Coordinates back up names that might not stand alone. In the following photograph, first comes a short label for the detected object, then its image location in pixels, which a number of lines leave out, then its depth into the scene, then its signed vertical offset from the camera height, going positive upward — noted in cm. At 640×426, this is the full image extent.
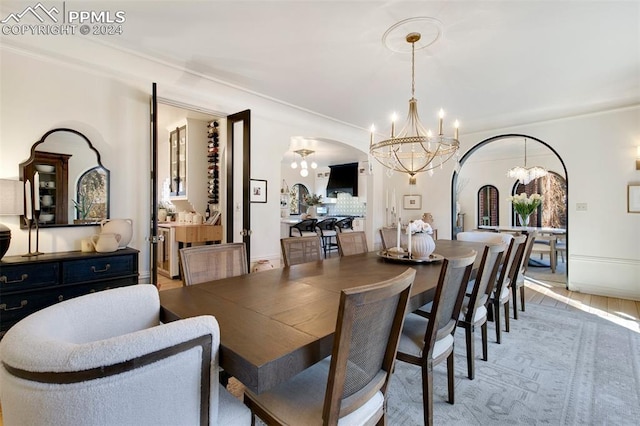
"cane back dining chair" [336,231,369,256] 312 -35
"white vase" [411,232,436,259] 252 -30
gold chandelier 253 +63
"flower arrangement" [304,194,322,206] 986 +38
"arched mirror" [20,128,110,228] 242 +29
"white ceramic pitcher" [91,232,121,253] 248 -25
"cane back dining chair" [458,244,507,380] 197 -65
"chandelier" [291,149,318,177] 719 +145
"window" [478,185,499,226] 889 +15
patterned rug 178 -123
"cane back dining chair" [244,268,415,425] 96 -61
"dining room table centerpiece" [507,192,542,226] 614 +14
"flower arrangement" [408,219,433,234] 273 -15
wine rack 457 +76
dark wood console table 204 -50
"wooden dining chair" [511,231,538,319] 317 -74
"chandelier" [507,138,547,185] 675 +87
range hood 988 +111
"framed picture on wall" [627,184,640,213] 390 +17
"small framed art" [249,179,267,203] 396 +28
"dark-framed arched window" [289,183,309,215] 1087 +51
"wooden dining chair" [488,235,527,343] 258 -64
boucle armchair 61 -37
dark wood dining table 95 -46
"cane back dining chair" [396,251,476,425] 153 -72
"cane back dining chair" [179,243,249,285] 191 -35
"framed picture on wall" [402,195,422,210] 601 +19
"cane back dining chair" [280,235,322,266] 254 -35
